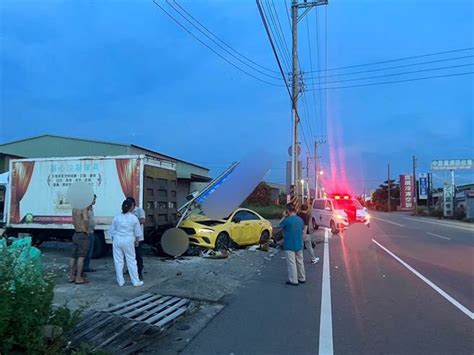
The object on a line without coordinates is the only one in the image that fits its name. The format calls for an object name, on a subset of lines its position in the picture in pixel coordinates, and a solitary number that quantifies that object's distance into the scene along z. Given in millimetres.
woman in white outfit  9219
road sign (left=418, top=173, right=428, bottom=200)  81875
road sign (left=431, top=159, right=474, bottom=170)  58906
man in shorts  9602
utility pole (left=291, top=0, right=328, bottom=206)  23594
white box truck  13469
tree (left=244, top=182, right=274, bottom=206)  59250
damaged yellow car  14609
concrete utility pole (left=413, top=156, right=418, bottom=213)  84062
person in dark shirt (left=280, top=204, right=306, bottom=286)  9914
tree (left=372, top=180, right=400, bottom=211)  104625
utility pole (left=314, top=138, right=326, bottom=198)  68375
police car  25109
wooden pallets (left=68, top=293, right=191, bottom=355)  5368
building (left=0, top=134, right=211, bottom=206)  33688
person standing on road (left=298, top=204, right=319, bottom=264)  13419
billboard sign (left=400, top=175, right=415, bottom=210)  86562
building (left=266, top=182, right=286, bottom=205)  79425
